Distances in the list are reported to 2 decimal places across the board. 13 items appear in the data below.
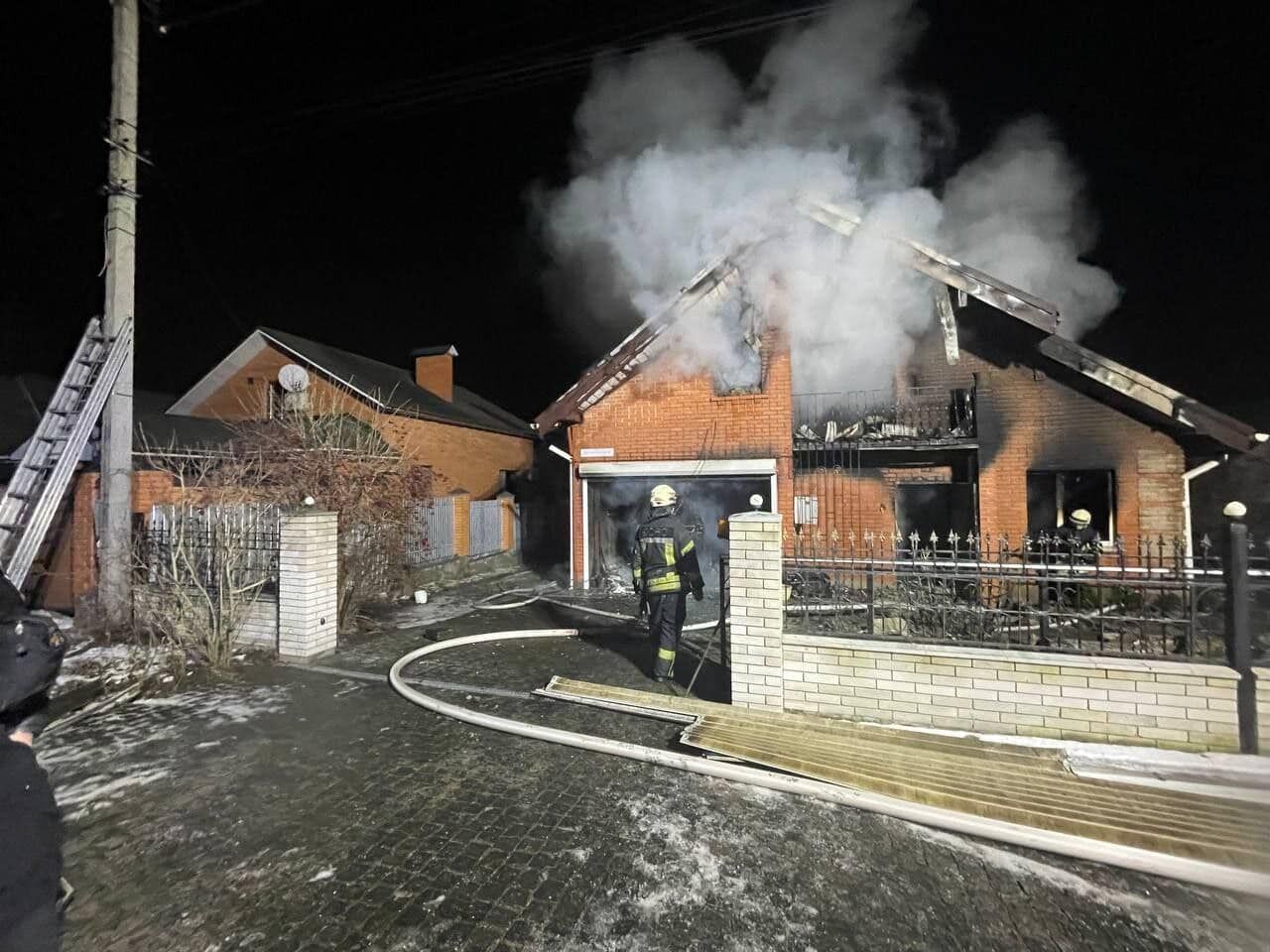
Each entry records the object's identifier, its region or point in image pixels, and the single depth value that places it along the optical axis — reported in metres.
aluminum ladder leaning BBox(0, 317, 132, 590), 6.62
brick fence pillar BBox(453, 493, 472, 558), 13.56
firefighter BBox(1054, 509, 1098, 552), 6.80
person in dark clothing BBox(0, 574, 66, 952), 1.64
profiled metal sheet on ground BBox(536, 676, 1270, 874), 3.04
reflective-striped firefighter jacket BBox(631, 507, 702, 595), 5.61
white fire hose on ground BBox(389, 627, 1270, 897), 2.75
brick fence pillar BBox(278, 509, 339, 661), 6.39
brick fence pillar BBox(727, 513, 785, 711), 4.77
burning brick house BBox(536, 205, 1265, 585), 8.74
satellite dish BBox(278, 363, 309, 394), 14.41
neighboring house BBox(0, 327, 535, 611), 9.09
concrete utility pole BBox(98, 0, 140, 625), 7.46
